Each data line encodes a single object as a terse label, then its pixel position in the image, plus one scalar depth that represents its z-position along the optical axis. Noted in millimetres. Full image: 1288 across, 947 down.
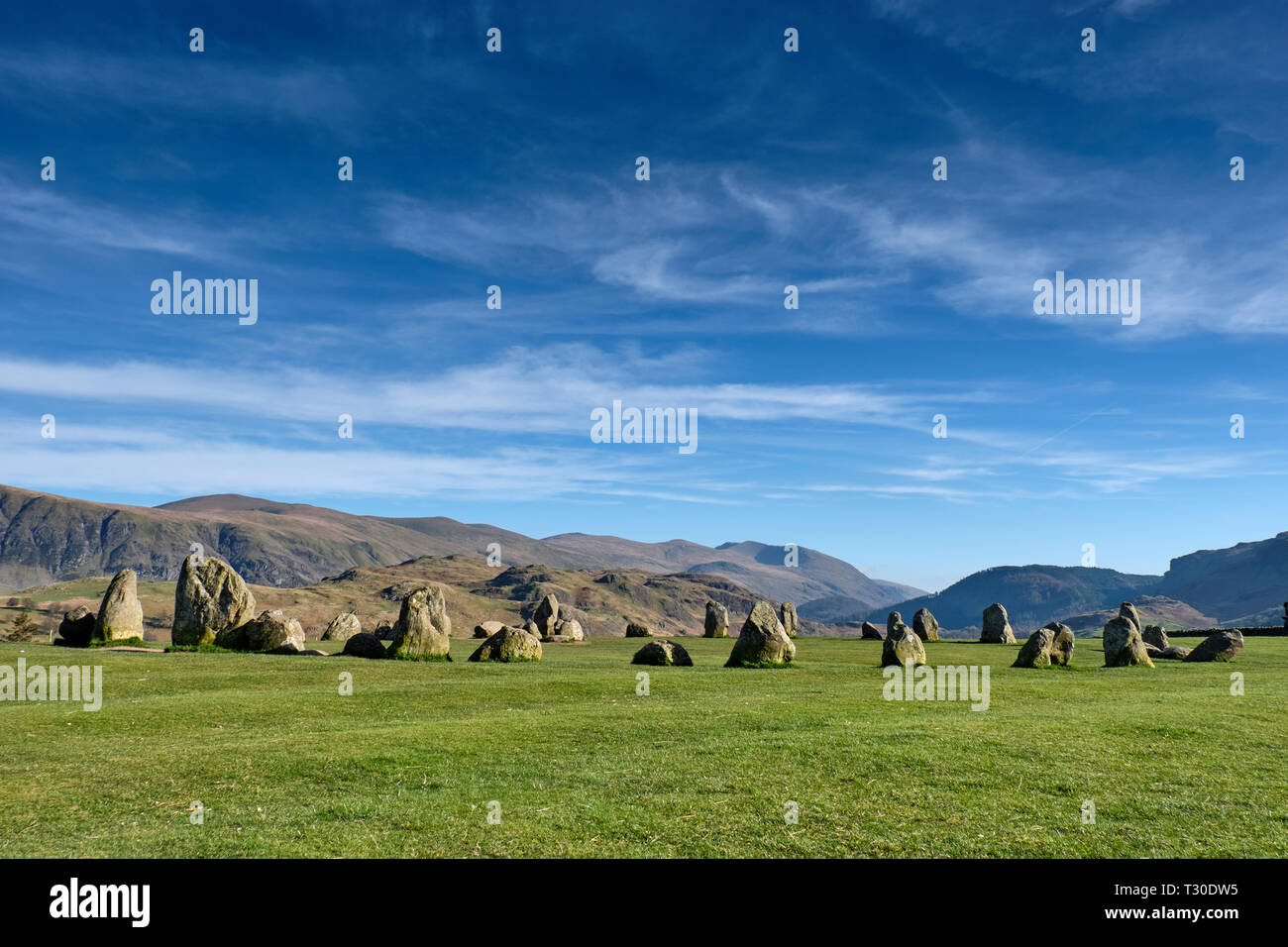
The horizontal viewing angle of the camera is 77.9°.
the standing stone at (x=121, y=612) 29094
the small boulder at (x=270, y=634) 29922
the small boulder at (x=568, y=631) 43816
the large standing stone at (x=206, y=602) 30031
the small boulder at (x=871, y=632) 49688
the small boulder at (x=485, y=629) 45781
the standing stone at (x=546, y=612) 48966
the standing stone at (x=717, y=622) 52344
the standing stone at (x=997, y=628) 45781
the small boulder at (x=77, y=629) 29578
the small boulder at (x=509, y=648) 29094
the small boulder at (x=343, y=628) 43656
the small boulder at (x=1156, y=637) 35969
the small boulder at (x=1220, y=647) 31484
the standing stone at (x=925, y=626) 47912
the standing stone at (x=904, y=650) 27703
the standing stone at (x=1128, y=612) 36288
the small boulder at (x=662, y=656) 29312
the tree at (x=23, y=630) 40812
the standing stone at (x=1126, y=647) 29453
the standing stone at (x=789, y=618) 52094
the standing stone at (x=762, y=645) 28656
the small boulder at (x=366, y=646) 28859
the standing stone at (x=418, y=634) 28438
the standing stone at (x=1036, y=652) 28656
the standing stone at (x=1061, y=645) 29328
